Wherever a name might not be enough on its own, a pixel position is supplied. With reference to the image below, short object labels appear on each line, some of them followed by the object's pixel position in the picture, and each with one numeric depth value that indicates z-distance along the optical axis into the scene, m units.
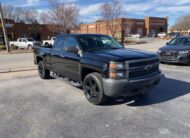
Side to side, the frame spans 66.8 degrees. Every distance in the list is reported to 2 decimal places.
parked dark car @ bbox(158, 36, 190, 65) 7.35
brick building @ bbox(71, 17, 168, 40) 48.03
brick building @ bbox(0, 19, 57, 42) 29.76
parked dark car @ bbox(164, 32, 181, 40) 35.60
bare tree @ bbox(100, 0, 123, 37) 23.58
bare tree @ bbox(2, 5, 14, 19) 47.49
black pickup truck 3.23
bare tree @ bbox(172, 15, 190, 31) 50.91
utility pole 15.59
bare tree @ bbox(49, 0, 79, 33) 24.01
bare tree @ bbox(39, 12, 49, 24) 27.20
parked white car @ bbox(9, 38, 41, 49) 21.73
